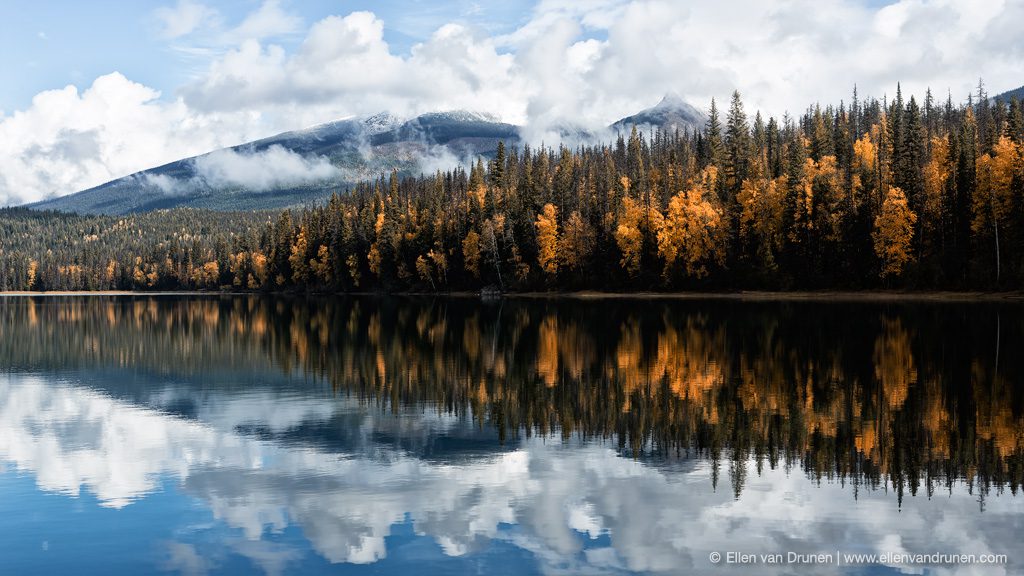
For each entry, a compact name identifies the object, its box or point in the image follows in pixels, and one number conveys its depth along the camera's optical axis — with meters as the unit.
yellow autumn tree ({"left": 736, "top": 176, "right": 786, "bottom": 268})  112.50
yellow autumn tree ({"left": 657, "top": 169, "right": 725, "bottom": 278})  116.81
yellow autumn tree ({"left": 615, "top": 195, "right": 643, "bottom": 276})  122.24
